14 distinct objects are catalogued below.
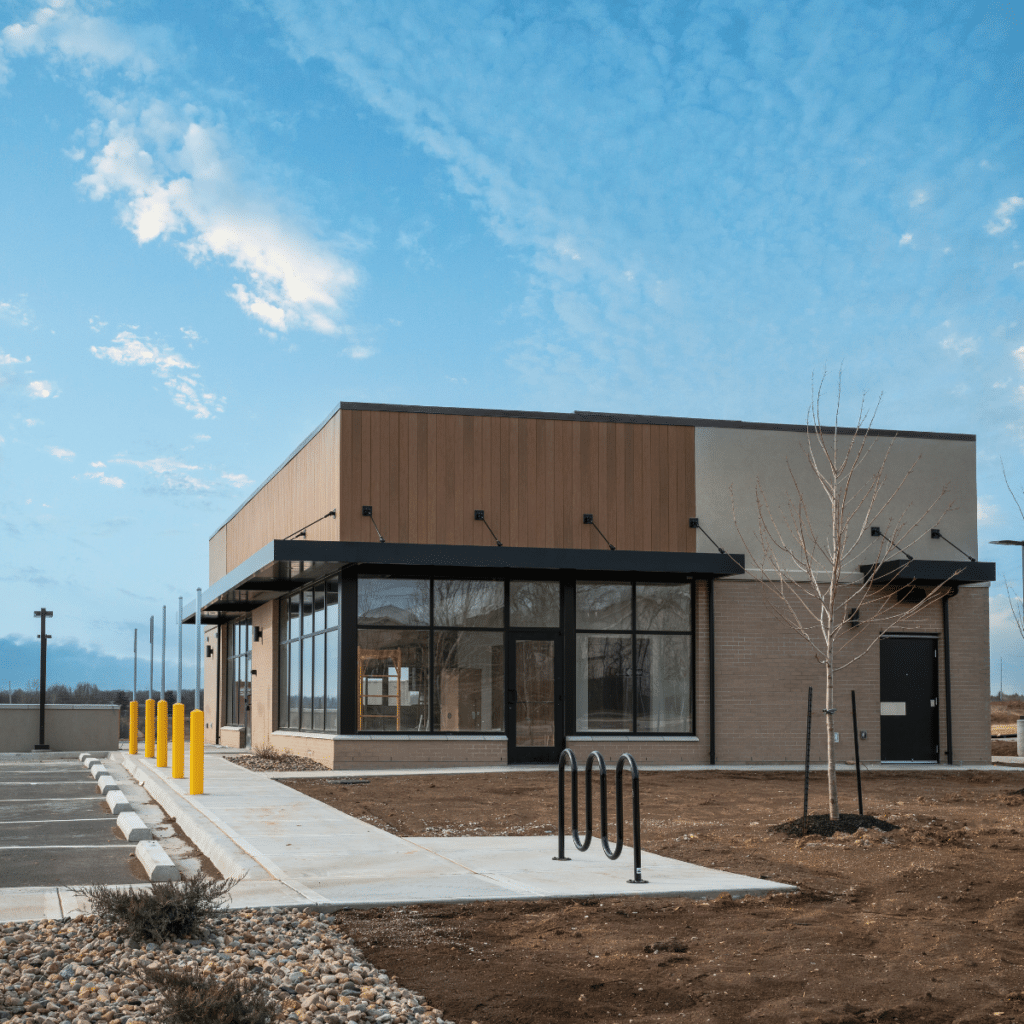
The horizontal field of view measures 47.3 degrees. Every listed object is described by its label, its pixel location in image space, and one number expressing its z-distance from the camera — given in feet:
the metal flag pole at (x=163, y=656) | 124.04
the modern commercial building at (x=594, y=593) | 67.10
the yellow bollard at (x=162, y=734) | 62.39
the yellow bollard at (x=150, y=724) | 69.41
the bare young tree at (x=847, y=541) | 72.43
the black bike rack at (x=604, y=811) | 26.94
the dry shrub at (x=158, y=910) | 20.56
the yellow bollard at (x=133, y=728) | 78.18
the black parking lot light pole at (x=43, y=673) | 90.38
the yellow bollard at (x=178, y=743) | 54.06
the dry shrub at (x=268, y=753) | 71.22
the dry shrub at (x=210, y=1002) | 15.35
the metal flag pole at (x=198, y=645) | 70.25
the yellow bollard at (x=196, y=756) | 47.21
